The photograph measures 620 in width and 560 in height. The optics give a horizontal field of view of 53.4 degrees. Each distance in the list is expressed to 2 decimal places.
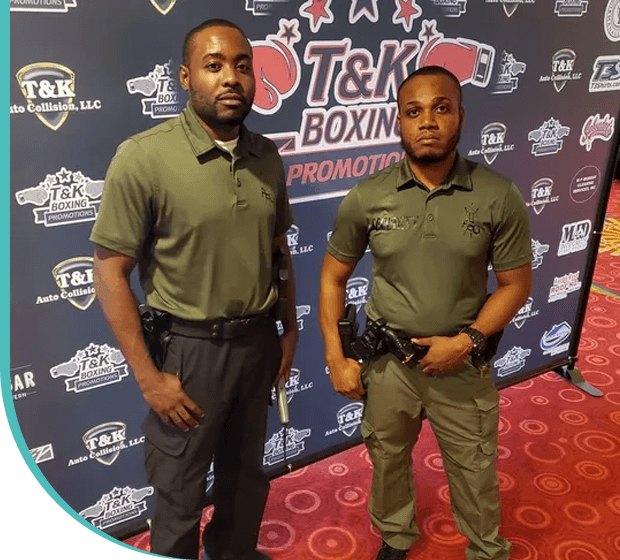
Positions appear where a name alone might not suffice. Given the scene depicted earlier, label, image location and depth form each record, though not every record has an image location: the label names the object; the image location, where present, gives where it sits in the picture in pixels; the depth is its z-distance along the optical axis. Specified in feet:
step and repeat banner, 6.30
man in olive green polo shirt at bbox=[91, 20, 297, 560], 5.55
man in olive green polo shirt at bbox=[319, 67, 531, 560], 6.32
